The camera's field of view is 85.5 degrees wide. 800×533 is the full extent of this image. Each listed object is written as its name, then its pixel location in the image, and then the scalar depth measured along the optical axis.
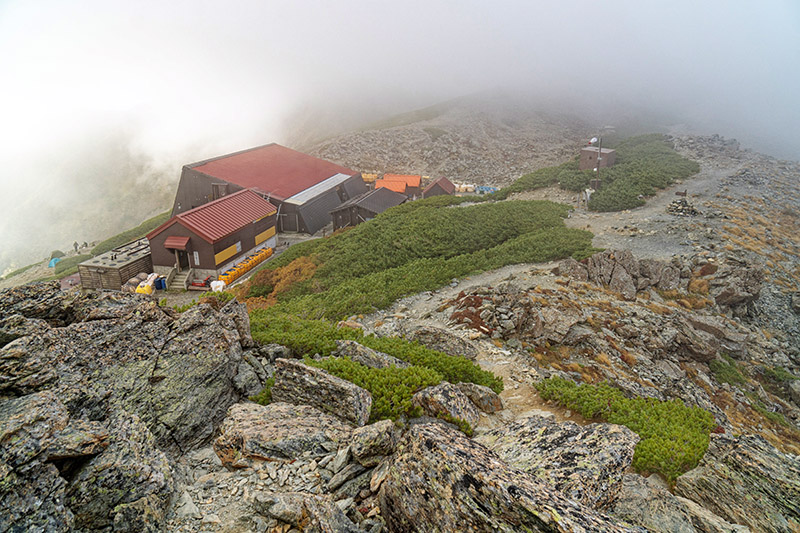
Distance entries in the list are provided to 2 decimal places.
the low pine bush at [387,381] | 9.20
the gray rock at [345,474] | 6.80
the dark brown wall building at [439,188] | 57.54
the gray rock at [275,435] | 7.35
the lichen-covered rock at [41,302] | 7.81
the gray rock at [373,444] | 7.02
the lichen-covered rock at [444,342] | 14.40
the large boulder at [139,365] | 6.73
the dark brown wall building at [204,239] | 33.19
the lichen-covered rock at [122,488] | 5.36
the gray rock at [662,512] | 6.34
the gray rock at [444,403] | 9.30
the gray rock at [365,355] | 11.61
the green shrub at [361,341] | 12.19
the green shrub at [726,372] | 16.55
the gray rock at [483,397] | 10.95
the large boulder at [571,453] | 6.50
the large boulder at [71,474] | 4.85
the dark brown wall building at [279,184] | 46.22
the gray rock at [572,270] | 20.81
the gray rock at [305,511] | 5.48
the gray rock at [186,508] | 6.02
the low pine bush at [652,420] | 8.76
